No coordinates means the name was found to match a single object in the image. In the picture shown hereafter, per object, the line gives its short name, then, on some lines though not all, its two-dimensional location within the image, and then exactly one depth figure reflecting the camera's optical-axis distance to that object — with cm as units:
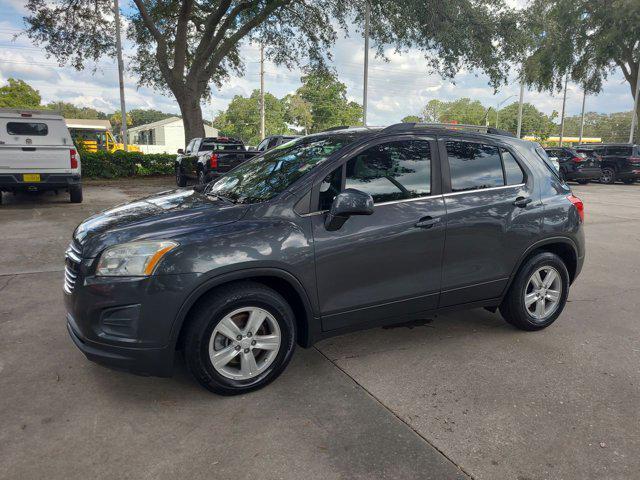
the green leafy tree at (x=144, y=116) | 12503
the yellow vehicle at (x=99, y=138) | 2794
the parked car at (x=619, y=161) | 2092
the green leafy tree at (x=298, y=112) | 7375
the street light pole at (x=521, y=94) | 2998
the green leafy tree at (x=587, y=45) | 2611
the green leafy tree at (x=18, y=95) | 6042
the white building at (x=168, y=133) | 6869
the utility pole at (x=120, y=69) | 2002
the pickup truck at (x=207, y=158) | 1330
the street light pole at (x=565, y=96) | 3006
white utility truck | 1011
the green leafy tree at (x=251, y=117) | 7650
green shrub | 1802
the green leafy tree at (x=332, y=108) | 6875
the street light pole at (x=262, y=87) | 4351
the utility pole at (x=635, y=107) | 2888
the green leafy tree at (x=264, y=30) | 1670
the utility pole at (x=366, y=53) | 1916
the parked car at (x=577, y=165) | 1989
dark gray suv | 285
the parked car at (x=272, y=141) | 1498
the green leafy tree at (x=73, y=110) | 10188
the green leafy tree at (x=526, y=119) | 8550
